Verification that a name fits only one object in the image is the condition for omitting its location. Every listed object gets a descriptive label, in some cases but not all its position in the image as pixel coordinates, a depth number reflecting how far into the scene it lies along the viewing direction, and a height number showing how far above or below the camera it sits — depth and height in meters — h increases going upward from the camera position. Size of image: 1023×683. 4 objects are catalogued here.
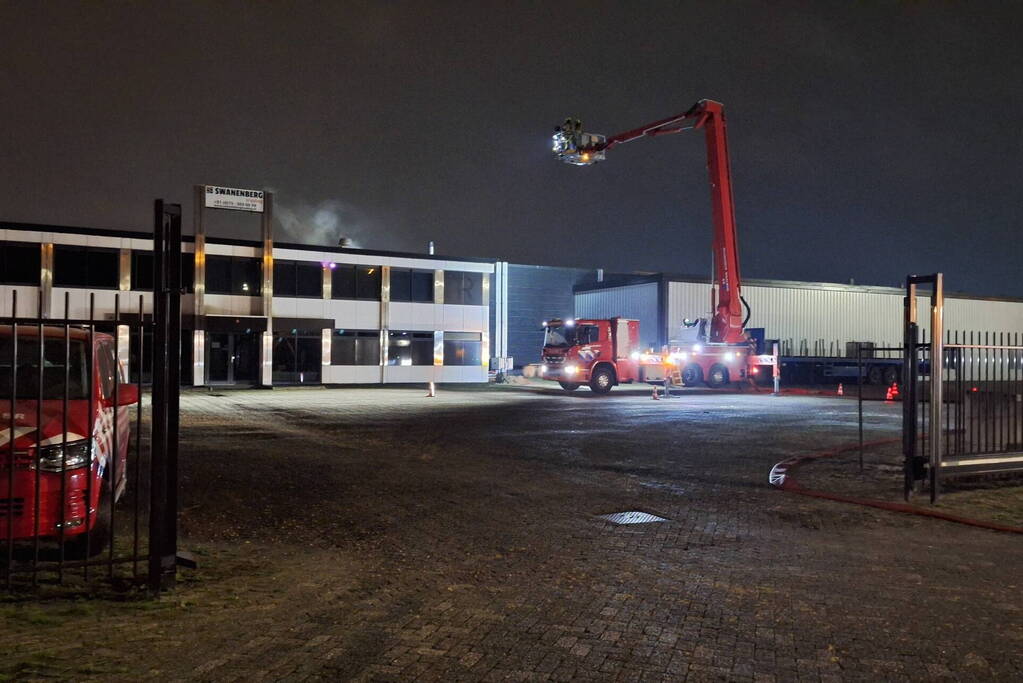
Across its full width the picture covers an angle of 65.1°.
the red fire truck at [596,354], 30.53 -0.02
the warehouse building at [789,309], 38.94 +2.45
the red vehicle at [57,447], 5.77 -0.74
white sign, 33.09 +6.37
